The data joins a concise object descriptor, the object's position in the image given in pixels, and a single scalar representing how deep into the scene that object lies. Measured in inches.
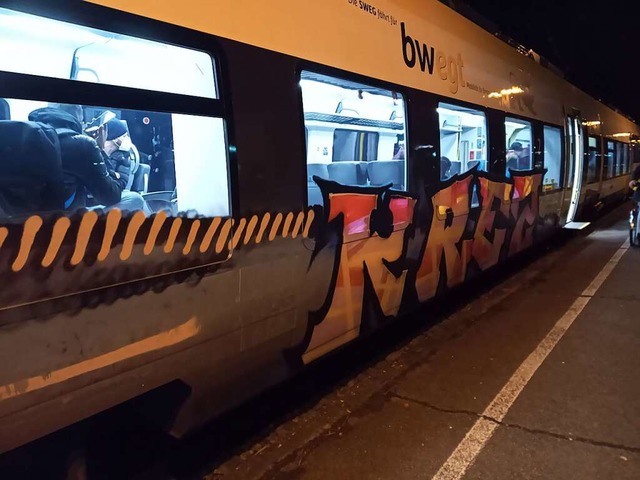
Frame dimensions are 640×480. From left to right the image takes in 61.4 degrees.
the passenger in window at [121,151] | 95.2
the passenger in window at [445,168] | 203.4
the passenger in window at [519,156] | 284.7
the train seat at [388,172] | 177.5
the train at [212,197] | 81.7
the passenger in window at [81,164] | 86.7
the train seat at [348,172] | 163.3
